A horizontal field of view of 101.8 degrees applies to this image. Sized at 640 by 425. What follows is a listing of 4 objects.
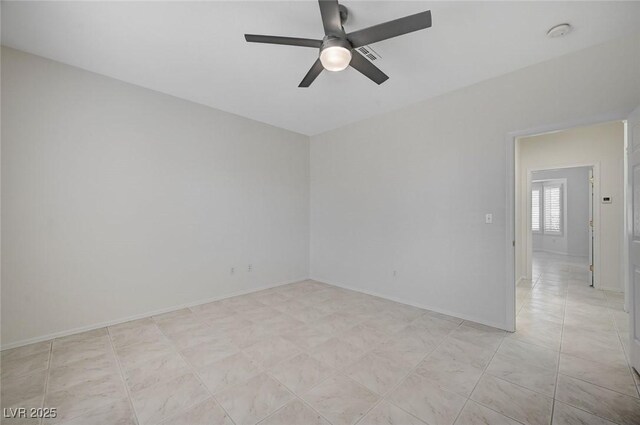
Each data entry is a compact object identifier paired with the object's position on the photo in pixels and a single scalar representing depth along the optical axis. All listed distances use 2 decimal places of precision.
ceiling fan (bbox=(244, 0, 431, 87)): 1.62
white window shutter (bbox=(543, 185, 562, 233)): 7.77
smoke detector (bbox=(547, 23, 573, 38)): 2.13
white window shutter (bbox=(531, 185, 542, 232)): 8.33
